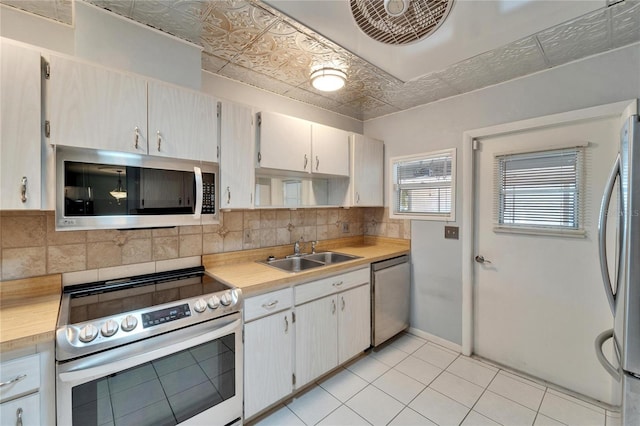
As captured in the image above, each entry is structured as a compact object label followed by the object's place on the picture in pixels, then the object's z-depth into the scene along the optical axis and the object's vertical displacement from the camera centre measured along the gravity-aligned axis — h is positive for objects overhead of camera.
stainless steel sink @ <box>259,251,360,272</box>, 2.49 -0.50
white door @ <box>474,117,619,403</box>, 1.91 -0.60
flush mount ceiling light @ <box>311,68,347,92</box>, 2.01 +1.01
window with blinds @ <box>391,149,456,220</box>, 2.64 +0.26
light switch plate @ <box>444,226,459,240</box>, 2.58 -0.21
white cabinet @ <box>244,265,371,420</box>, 1.70 -0.92
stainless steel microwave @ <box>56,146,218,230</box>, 1.33 +0.10
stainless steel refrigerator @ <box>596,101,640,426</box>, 1.09 -0.26
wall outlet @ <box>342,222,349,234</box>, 3.20 -0.21
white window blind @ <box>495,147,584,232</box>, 1.98 +0.17
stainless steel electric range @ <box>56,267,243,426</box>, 1.14 -0.70
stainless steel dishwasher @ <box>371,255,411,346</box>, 2.50 -0.87
